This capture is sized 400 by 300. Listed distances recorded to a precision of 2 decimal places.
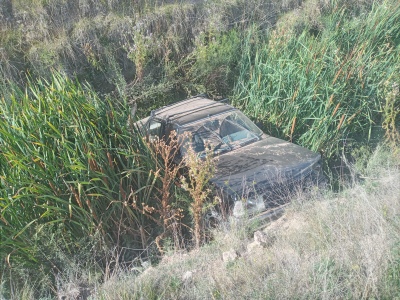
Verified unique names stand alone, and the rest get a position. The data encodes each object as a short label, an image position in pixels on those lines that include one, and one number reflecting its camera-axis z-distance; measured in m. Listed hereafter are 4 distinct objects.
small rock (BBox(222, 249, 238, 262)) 4.14
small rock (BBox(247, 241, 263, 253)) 4.33
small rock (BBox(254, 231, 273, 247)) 4.38
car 5.03
